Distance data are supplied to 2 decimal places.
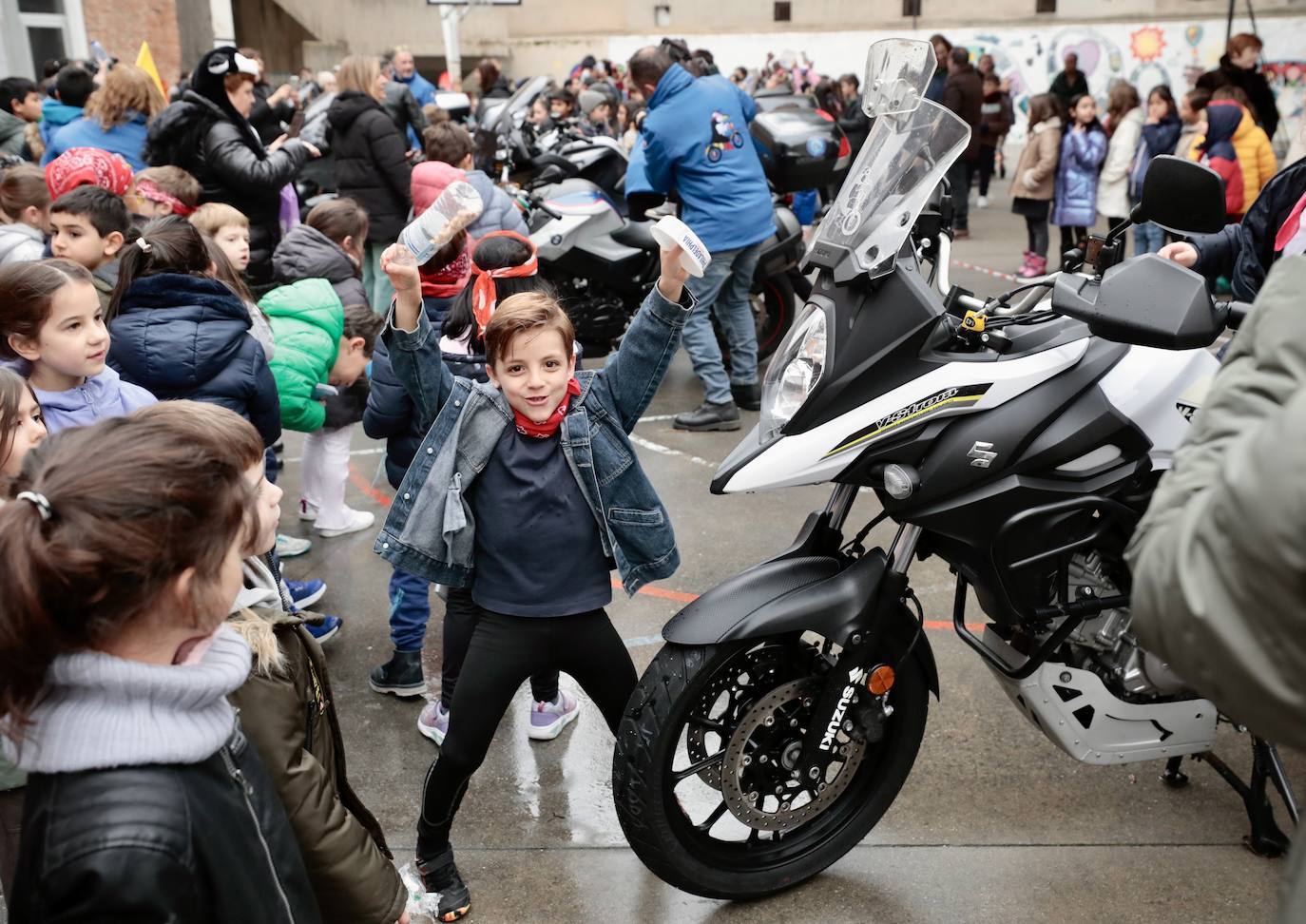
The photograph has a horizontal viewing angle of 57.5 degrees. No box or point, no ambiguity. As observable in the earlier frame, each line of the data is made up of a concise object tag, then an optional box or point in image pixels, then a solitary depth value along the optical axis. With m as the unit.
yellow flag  7.71
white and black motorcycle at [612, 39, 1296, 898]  2.48
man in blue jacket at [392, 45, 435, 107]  12.22
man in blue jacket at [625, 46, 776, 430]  6.32
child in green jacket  4.22
